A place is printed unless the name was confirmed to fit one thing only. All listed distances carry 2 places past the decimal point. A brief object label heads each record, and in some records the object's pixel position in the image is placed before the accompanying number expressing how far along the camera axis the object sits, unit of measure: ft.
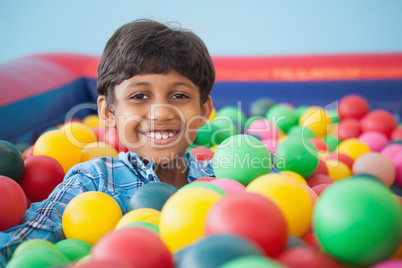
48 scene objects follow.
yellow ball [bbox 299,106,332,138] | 5.96
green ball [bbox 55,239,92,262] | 2.22
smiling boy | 3.14
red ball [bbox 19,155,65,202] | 3.34
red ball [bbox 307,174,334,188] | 3.71
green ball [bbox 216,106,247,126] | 6.00
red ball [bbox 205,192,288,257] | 1.48
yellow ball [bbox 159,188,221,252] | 1.75
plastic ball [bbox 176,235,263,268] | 1.32
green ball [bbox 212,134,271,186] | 2.87
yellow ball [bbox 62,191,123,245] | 2.51
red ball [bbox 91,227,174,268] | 1.45
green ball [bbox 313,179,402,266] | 1.47
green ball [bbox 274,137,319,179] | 3.66
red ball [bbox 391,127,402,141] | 5.47
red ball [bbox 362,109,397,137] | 5.72
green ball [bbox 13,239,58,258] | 2.07
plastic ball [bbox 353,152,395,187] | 3.95
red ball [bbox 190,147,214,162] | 4.07
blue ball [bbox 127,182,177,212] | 2.49
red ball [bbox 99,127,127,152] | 4.69
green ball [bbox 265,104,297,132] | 6.23
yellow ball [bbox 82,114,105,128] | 6.12
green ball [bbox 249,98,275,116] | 6.72
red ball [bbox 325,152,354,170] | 4.49
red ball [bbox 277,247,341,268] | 1.43
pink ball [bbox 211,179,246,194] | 2.37
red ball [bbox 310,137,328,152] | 5.12
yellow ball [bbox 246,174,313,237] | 1.90
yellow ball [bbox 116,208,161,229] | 2.17
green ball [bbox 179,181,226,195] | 2.08
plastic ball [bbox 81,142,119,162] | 4.08
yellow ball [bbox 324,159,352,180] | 4.12
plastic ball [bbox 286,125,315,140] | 5.48
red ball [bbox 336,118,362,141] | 5.88
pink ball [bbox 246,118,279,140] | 5.57
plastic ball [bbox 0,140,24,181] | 3.10
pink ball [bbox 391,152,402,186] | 4.16
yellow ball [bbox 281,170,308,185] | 3.48
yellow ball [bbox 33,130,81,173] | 3.90
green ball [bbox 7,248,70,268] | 1.82
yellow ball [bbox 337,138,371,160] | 4.89
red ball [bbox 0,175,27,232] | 2.50
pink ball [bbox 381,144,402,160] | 4.58
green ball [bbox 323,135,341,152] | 5.38
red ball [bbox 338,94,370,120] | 6.28
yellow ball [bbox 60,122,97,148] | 4.34
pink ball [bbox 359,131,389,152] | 5.37
